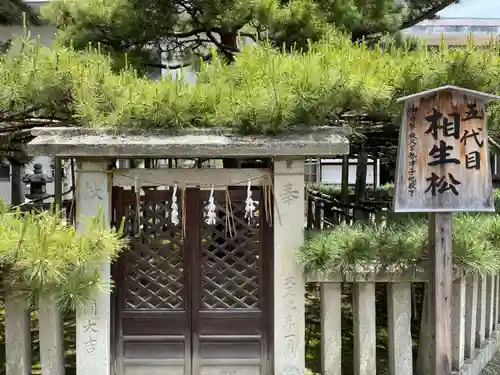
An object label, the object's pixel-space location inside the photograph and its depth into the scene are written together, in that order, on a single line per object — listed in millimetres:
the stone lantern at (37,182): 13016
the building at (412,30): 15352
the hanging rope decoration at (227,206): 4492
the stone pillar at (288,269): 4570
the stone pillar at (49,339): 4480
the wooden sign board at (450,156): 4145
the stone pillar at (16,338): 4449
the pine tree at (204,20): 5453
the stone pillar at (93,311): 4516
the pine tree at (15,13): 10523
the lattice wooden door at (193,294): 4754
